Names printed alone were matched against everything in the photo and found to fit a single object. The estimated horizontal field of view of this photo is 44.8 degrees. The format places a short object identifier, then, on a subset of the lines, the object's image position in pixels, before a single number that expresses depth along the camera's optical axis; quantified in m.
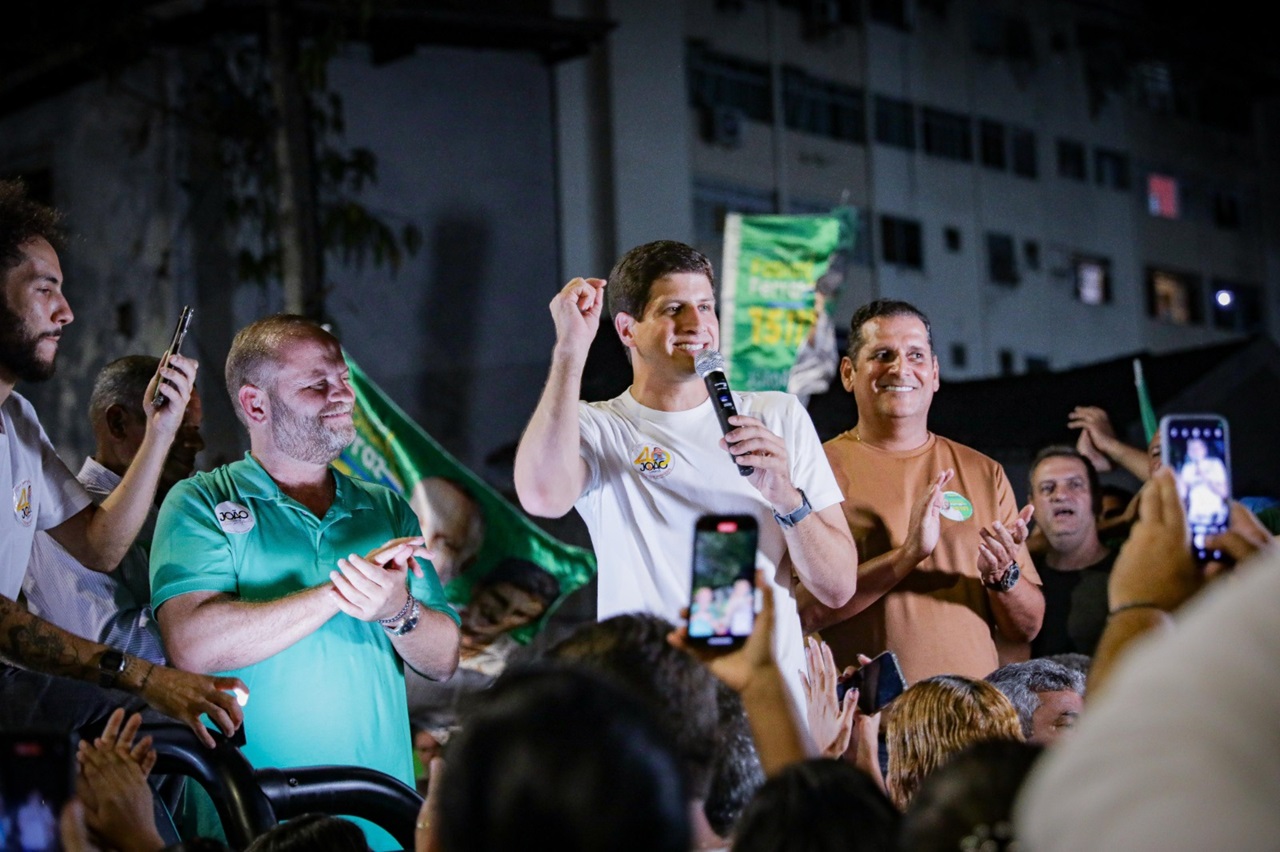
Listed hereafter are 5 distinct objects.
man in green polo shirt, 3.86
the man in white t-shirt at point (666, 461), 3.93
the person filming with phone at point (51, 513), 3.57
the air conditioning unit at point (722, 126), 23.86
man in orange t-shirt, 4.69
